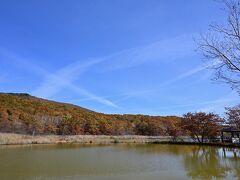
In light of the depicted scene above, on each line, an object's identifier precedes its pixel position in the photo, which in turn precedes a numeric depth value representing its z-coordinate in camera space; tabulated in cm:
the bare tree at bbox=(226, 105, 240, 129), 1807
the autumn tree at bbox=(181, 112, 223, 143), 1824
